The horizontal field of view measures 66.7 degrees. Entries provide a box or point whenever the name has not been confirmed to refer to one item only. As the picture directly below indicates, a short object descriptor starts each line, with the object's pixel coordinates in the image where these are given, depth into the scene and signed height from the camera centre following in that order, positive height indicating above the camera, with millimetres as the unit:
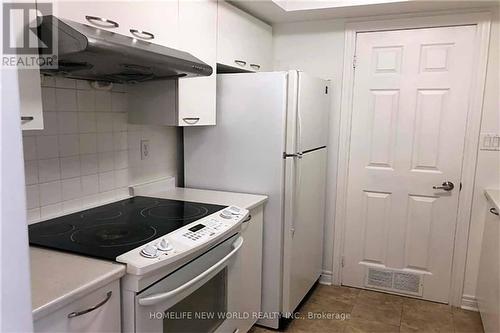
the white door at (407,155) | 2637 -233
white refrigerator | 2227 -225
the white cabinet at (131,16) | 1341 +392
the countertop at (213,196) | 2107 -456
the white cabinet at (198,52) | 1939 +356
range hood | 1225 +218
